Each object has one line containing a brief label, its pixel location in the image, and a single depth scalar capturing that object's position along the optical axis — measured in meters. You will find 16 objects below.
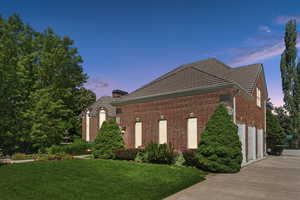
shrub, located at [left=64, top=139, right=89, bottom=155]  24.23
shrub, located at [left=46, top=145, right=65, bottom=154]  22.46
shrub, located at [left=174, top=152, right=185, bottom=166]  14.27
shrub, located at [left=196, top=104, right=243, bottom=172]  12.78
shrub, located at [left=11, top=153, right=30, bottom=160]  18.86
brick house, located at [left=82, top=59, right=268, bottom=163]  16.30
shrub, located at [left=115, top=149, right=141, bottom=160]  16.63
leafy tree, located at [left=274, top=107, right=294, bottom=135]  33.46
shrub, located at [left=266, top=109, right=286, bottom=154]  26.22
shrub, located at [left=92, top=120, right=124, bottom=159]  18.14
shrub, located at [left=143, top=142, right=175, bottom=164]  14.33
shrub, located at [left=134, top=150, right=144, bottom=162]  15.94
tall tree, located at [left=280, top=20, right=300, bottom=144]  33.47
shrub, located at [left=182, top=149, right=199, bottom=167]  13.55
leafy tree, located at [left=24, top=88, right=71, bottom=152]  23.81
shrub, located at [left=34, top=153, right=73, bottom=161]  15.03
